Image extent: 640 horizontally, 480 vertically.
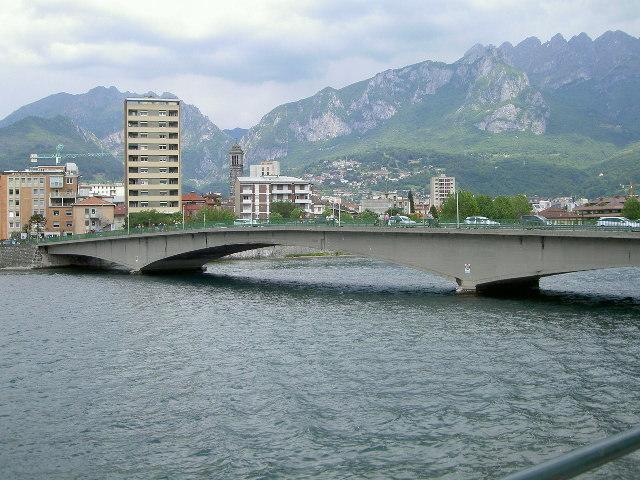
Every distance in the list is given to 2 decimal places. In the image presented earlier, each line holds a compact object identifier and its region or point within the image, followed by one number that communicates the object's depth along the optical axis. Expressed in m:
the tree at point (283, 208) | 174.84
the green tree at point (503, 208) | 147.23
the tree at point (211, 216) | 144.05
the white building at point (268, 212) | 193.10
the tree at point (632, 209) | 137.38
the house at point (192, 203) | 186.59
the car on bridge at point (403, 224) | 72.94
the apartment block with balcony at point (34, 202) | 154.00
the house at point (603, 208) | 171.00
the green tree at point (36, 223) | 146.62
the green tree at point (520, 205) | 158.40
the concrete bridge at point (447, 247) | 57.66
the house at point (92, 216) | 155.38
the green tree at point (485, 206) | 149.50
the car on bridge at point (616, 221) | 56.59
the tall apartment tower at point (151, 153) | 150.62
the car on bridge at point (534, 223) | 62.34
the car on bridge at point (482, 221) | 66.06
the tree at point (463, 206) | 146.12
